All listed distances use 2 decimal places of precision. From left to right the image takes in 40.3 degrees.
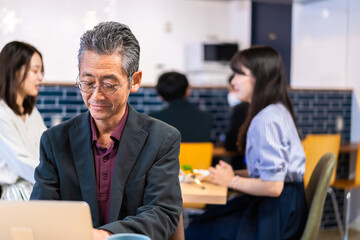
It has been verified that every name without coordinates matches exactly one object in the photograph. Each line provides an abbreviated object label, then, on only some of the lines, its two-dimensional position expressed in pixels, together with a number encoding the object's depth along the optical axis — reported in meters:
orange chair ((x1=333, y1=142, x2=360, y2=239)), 4.16
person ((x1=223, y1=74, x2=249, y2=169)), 3.83
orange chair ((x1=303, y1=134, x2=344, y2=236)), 3.96
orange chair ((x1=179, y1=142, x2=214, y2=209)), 3.10
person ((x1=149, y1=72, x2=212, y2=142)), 3.33
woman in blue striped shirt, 2.20
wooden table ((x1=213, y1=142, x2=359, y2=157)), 3.85
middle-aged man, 1.28
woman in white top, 2.14
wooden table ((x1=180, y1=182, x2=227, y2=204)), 2.22
